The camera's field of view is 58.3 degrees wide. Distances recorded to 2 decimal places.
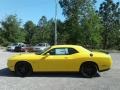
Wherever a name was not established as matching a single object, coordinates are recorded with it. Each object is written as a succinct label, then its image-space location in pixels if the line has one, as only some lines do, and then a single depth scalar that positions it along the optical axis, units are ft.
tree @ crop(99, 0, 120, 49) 61.92
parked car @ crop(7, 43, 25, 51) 53.56
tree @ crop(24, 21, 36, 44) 111.15
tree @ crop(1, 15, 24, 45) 73.62
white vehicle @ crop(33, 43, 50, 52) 45.51
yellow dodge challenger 15.56
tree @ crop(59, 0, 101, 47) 47.54
